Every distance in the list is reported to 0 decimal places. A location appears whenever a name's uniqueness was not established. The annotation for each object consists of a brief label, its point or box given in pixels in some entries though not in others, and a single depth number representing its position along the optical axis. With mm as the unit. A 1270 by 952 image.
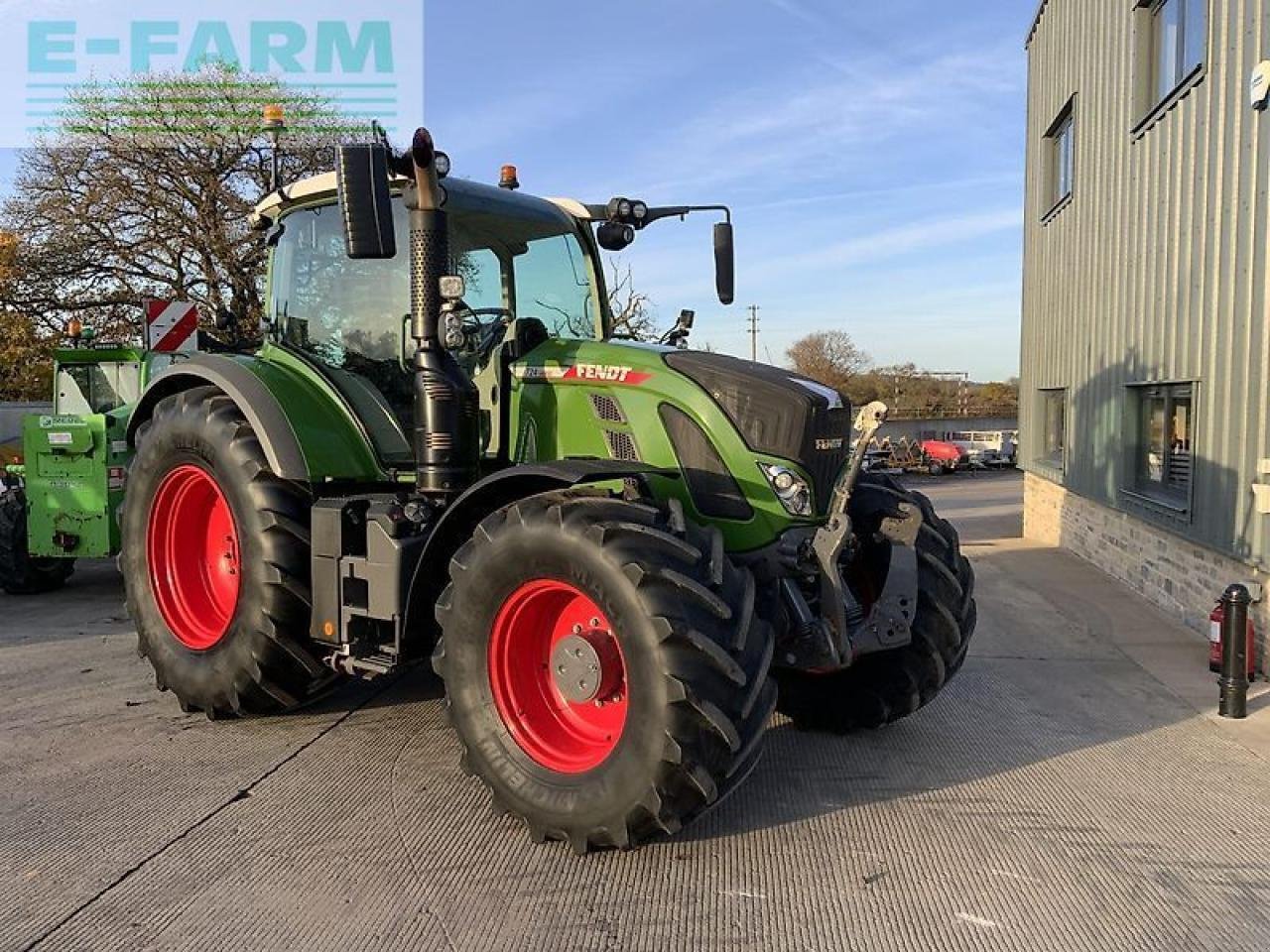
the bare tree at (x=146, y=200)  22172
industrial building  6199
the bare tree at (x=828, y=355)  57375
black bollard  5133
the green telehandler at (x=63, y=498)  8203
